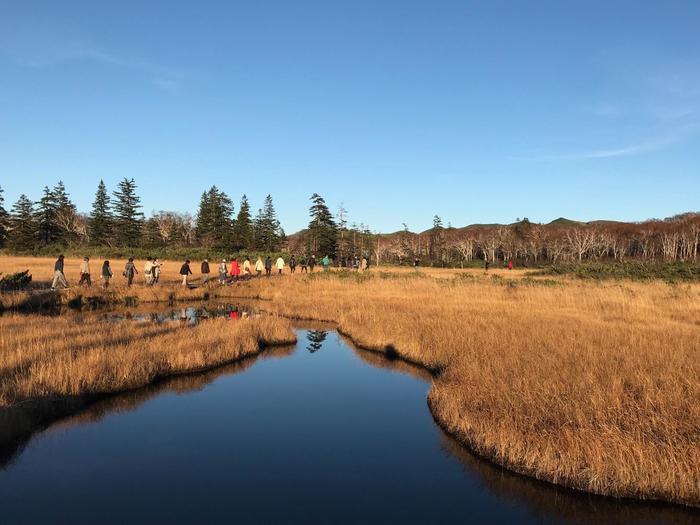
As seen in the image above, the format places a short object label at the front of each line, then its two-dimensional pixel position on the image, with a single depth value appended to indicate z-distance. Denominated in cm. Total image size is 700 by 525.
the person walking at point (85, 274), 2595
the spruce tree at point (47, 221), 7462
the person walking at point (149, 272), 2884
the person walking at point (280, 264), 3738
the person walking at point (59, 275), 2336
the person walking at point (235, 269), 3366
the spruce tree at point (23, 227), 7244
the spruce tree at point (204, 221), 9044
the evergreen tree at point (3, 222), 7358
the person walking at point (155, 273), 2961
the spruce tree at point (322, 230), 7362
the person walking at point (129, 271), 2817
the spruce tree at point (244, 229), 8469
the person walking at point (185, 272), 2945
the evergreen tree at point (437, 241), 10071
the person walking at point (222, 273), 3212
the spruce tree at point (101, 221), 8000
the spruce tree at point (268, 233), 8931
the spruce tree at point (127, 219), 8075
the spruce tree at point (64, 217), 7869
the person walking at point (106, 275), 2595
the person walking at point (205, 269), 3066
